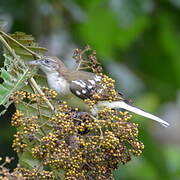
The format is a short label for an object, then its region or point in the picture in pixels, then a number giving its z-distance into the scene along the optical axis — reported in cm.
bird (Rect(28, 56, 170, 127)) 823
